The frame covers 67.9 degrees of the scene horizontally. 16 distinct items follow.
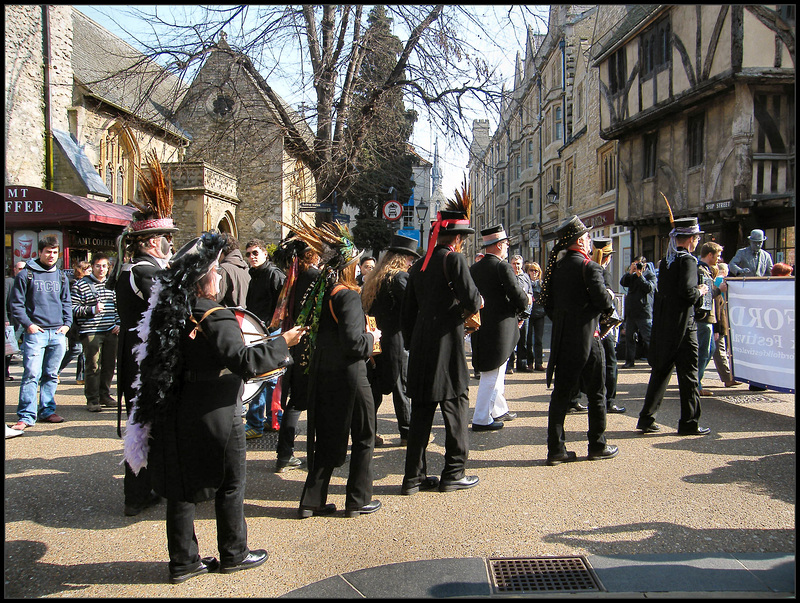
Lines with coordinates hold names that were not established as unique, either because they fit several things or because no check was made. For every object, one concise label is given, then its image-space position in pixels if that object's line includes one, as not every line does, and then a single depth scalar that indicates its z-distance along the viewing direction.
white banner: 6.59
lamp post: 21.70
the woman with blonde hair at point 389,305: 5.30
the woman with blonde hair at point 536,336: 10.16
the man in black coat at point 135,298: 4.12
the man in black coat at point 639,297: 9.34
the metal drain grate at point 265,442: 5.80
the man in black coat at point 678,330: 5.62
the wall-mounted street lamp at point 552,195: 30.80
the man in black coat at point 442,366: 4.39
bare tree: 11.21
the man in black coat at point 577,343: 5.00
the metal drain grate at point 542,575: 3.04
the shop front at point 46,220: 15.34
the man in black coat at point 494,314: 5.68
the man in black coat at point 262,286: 6.23
